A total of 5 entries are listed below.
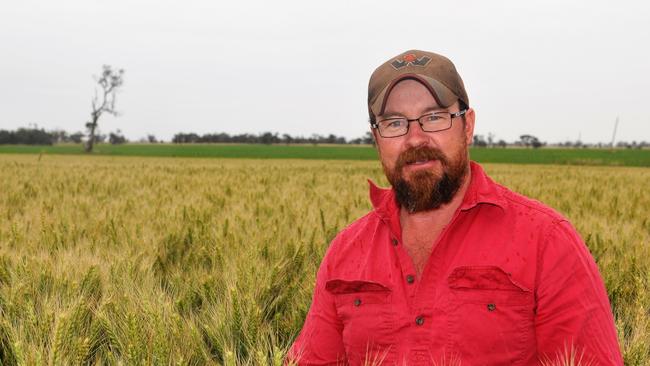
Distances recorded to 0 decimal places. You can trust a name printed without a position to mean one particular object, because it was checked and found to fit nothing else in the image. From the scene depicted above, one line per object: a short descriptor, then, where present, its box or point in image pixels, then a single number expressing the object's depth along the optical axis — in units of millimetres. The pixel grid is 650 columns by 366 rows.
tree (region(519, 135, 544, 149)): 97925
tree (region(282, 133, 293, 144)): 96688
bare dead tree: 49181
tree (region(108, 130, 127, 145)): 90812
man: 1558
